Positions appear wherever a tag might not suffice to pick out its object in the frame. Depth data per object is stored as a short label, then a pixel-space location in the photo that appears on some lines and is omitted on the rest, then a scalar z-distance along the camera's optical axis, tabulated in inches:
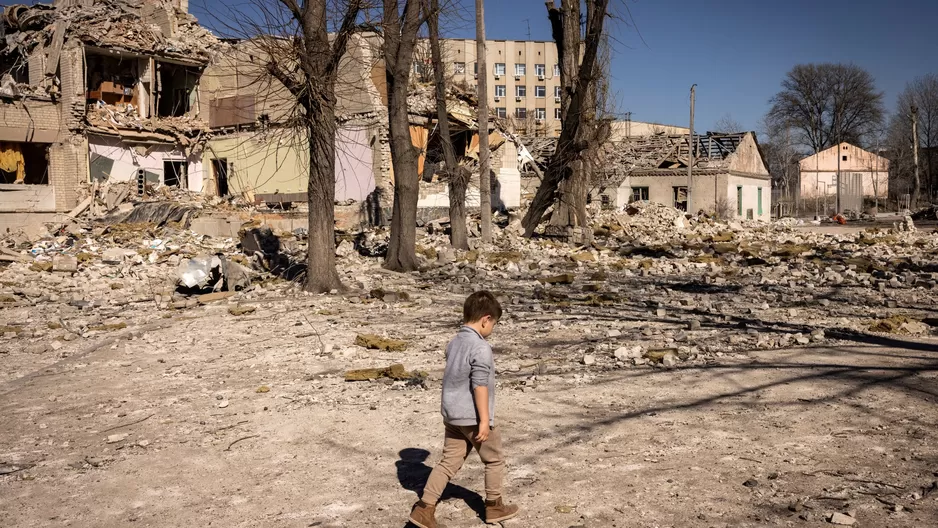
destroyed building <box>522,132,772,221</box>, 1526.8
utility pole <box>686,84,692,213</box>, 1468.4
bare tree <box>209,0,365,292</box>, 443.8
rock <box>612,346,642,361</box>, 283.7
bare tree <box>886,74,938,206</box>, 2672.2
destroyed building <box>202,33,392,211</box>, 1029.2
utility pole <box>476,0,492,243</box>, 758.5
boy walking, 148.6
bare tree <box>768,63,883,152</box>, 2733.8
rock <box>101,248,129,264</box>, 665.6
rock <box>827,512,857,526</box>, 139.3
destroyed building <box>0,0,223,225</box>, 966.4
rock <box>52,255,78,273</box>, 619.5
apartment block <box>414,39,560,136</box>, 3284.9
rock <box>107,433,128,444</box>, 213.6
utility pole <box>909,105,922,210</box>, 2283.5
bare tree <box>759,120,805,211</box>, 2682.1
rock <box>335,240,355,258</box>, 685.9
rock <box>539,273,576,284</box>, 531.4
